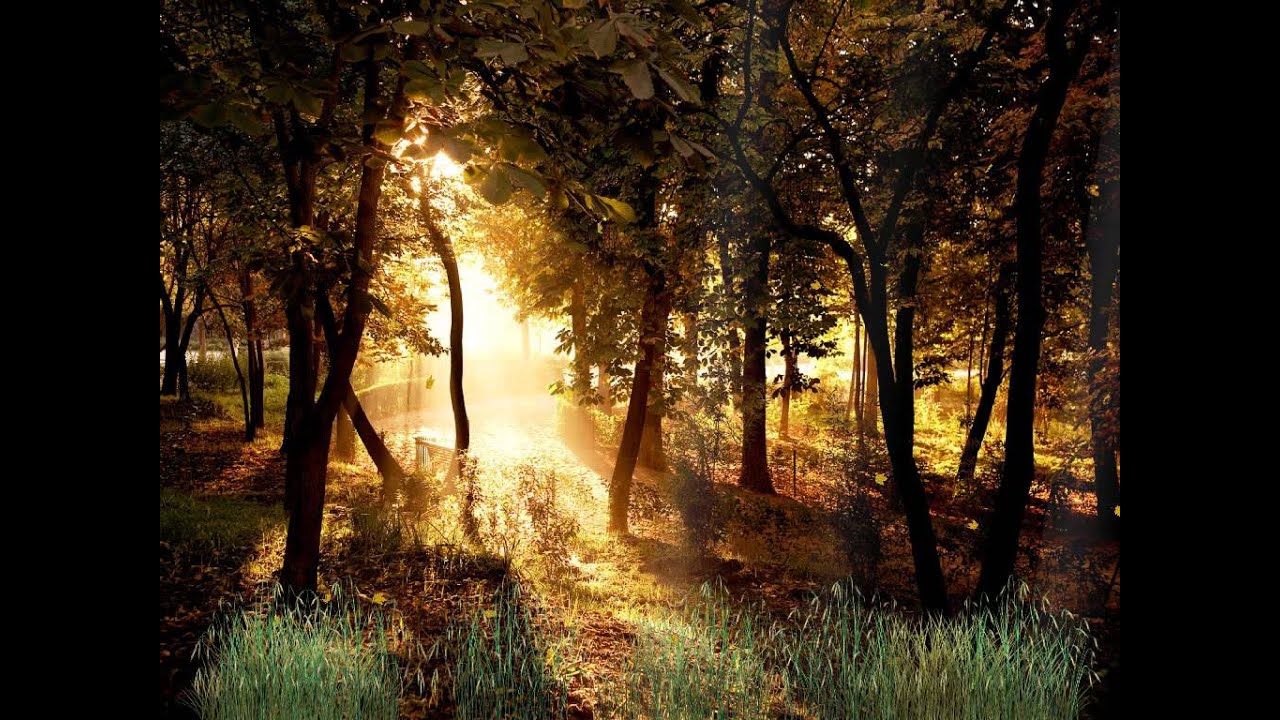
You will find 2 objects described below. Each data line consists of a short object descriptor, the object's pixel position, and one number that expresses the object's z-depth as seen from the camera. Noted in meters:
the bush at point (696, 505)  10.38
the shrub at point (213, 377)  26.30
